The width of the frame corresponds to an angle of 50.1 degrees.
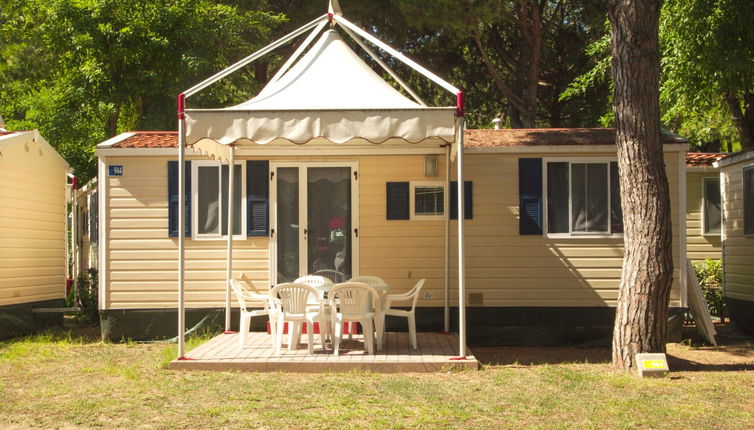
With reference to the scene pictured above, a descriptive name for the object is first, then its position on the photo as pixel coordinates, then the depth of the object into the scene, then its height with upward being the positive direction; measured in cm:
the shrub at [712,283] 1266 -85
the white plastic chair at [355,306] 778 -73
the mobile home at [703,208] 1281 +35
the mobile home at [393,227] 999 +6
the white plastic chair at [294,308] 782 -75
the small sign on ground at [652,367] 739 -125
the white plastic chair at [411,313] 845 -85
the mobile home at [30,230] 1052 +5
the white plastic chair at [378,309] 824 -78
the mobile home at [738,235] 1093 -8
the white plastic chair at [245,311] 837 -82
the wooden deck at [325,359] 758 -123
